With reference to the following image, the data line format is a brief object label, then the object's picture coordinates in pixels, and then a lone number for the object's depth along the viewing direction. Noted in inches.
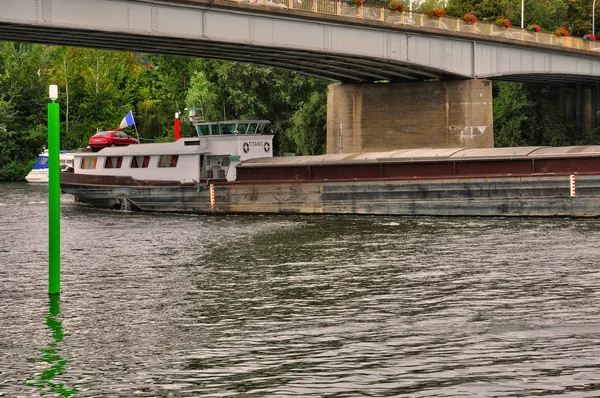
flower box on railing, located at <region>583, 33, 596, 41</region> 2999.0
